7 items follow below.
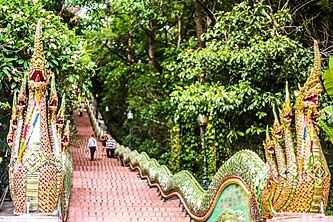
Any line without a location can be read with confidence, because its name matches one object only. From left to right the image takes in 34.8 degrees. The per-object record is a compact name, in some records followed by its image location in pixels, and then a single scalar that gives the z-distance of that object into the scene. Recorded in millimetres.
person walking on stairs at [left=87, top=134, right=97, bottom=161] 22008
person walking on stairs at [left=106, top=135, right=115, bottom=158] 23547
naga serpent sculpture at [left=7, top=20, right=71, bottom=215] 6824
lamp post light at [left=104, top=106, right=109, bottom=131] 33512
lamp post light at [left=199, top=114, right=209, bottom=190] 13508
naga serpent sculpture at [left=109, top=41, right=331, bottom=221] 7172
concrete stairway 12633
